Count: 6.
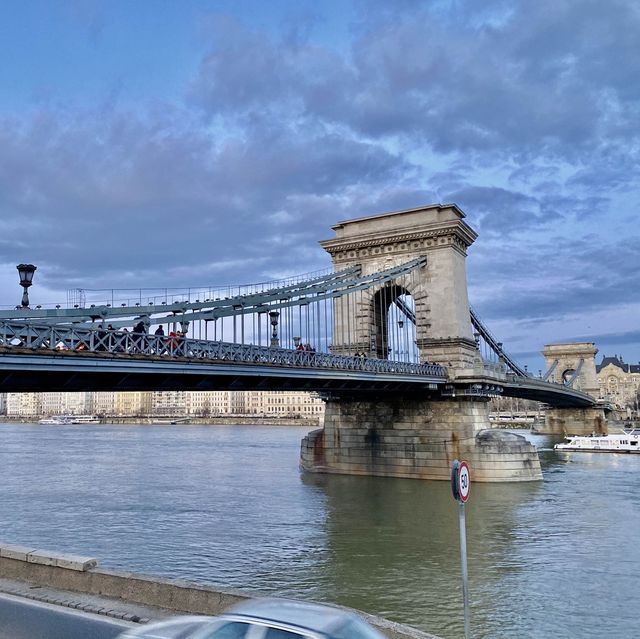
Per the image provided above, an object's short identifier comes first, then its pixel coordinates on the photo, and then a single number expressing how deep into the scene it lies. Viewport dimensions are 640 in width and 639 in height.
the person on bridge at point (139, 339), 18.82
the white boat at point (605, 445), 59.88
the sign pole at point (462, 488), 8.22
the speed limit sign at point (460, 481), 8.62
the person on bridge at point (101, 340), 17.62
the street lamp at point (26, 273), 14.72
